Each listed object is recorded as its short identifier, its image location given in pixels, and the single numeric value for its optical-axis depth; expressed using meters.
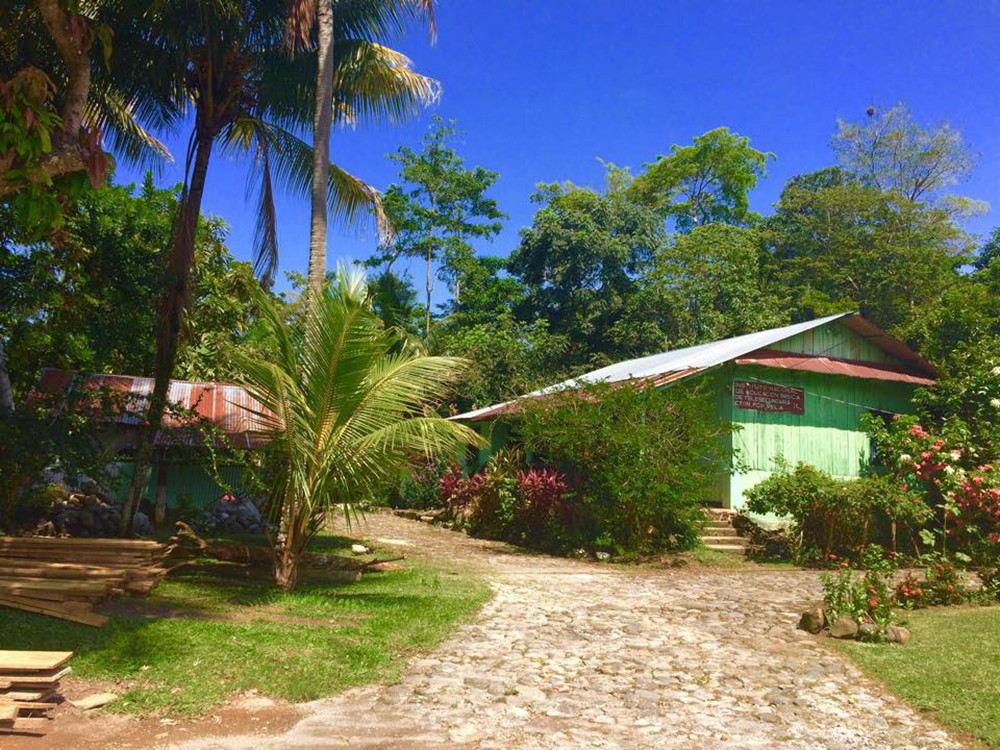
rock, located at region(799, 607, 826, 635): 7.40
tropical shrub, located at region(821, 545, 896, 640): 7.18
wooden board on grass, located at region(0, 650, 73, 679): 4.44
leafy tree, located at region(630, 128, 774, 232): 36.91
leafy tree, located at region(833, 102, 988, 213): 31.94
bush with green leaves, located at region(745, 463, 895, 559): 12.20
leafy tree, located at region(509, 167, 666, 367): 27.17
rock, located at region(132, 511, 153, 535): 12.69
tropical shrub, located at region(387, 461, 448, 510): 20.31
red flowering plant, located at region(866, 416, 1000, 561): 11.48
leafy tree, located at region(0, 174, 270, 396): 12.80
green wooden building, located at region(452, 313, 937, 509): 14.85
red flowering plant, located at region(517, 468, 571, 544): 13.55
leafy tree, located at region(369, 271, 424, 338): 24.58
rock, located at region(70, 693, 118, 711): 4.64
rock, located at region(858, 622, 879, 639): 7.04
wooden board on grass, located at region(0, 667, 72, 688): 4.44
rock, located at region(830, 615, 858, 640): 7.13
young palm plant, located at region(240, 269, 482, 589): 7.97
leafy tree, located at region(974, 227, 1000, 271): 30.19
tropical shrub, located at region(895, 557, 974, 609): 8.73
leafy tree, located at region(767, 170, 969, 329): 26.64
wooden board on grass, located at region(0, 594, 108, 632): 6.19
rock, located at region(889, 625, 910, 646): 6.99
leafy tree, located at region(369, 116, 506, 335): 32.88
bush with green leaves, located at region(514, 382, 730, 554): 12.09
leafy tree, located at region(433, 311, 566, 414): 24.56
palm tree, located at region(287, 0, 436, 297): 10.70
